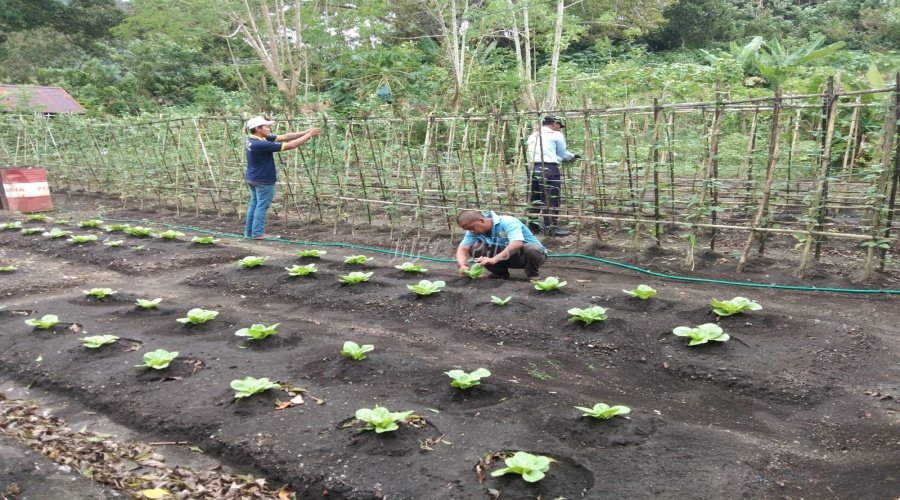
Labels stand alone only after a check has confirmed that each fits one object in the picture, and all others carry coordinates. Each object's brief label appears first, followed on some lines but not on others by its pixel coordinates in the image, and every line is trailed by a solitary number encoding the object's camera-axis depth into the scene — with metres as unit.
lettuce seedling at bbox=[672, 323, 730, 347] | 4.11
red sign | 11.49
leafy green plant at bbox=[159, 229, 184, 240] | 8.43
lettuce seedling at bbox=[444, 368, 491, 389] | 3.55
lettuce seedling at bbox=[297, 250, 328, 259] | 6.86
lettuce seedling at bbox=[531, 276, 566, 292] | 5.25
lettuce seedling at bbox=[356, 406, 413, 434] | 3.11
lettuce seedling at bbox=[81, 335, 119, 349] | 4.50
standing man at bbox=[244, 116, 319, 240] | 7.92
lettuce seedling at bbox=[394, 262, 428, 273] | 6.16
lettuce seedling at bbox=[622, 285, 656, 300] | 4.94
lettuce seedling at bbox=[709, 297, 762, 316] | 4.47
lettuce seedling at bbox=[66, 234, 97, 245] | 8.20
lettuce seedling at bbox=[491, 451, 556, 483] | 2.70
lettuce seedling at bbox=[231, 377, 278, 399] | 3.60
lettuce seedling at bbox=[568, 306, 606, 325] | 4.57
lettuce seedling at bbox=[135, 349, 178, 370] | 4.11
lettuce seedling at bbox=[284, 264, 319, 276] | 6.20
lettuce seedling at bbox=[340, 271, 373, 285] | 5.84
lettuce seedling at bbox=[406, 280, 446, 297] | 5.38
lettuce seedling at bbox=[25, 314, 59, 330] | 4.96
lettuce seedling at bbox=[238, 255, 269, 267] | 6.61
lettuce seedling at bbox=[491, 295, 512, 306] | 5.03
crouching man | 5.52
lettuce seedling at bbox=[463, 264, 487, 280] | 5.72
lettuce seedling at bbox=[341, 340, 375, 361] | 4.06
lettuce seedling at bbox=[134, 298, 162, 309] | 5.41
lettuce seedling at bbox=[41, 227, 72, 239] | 8.69
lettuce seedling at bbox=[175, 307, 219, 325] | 4.99
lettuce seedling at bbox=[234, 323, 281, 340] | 4.56
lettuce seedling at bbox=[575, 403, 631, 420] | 3.16
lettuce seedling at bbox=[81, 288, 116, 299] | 5.82
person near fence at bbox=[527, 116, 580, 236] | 7.29
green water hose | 5.24
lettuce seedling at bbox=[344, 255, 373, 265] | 6.52
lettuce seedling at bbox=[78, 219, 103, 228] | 9.39
